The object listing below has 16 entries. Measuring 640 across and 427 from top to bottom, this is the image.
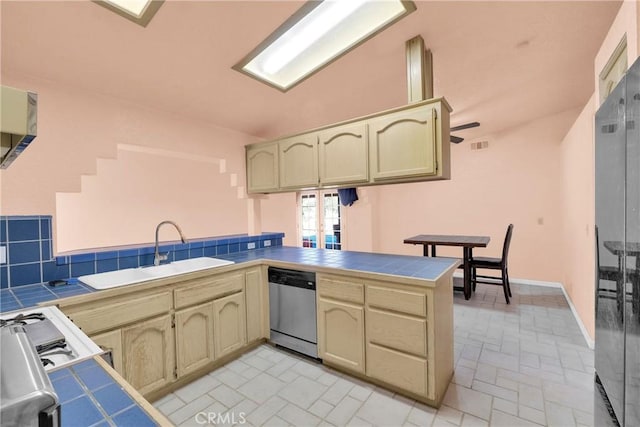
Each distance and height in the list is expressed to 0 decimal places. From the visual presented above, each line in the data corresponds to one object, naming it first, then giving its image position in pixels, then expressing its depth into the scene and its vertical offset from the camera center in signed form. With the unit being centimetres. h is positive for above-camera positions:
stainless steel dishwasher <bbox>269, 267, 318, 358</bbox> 221 -83
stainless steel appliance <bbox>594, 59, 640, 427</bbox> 83 -18
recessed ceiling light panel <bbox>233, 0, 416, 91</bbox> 188 +132
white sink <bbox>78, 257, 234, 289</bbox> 173 -43
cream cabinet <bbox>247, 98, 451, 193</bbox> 202 +52
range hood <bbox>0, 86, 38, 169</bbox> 52 +21
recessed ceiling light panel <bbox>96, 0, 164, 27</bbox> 152 +117
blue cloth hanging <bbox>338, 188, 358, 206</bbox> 546 +30
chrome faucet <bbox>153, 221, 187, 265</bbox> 220 -34
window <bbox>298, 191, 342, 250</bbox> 605 -19
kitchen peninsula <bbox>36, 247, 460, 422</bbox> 164 -73
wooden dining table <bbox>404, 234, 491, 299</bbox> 348 -45
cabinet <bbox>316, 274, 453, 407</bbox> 168 -82
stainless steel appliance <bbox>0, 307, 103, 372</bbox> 79 -40
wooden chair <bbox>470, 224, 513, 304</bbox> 350 -73
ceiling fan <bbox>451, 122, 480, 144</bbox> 325 +99
